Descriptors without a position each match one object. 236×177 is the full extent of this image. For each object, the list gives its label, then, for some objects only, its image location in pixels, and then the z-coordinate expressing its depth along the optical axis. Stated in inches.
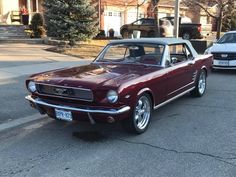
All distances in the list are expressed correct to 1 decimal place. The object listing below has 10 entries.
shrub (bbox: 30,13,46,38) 591.7
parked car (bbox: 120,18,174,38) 749.5
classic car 139.3
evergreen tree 463.6
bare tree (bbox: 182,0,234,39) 567.0
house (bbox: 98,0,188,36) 835.3
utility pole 407.0
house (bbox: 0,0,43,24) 703.1
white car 326.2
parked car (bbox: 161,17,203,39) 782.9
